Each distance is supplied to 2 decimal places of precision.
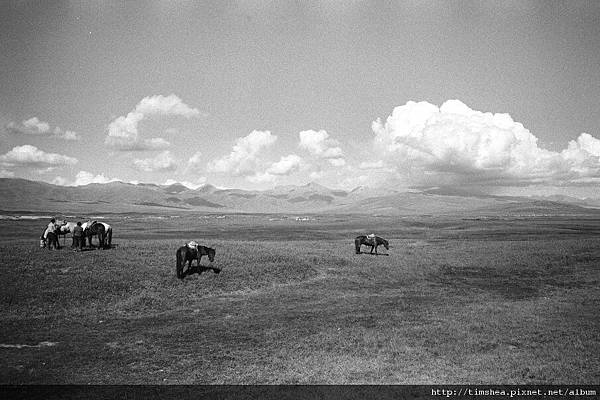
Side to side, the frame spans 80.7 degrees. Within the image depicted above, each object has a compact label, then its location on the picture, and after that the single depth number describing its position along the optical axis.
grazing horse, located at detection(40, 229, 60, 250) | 30.39
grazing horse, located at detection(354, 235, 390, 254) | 40.41
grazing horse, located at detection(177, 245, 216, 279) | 24.69
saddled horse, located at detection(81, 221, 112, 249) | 31.41
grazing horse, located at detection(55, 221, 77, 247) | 32.06
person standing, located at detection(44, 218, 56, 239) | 30.45
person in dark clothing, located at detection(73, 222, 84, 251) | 30.44
